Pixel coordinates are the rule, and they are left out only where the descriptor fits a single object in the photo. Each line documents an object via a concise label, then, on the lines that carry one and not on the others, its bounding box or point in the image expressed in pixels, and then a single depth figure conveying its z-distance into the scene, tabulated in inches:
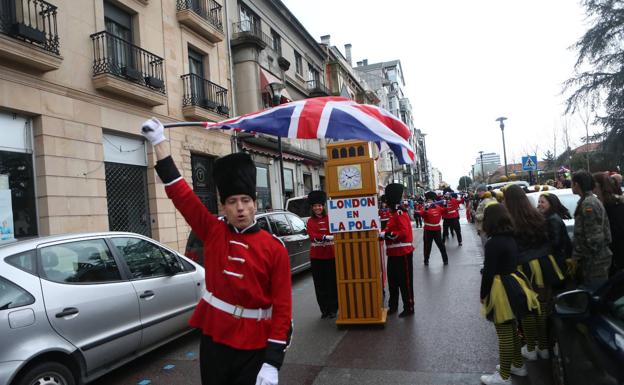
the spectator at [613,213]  190.9
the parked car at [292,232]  375.6
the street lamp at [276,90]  537.6
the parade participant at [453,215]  561.1
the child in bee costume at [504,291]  148.2
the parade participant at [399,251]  251.9
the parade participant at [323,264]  260.8
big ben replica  230.5
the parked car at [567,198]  283.5
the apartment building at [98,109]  366.3
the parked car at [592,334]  92.4
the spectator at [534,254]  165.9
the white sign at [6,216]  349.7
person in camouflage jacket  175.2
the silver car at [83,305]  138.3
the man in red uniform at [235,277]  92.6
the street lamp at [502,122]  1096.9
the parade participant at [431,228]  424.5
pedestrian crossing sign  732.7
